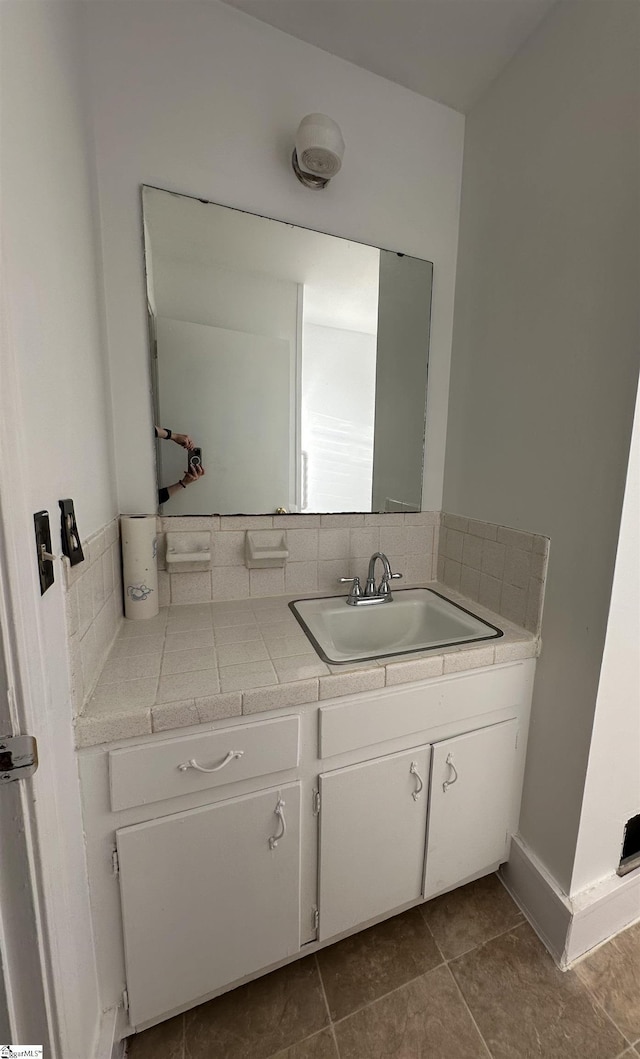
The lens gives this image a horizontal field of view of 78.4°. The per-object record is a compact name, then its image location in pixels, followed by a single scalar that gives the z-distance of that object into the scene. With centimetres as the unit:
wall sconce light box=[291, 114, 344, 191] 108
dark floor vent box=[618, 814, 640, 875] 116
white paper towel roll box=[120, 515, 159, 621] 113
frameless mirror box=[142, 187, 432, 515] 118
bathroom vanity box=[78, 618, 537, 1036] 79
